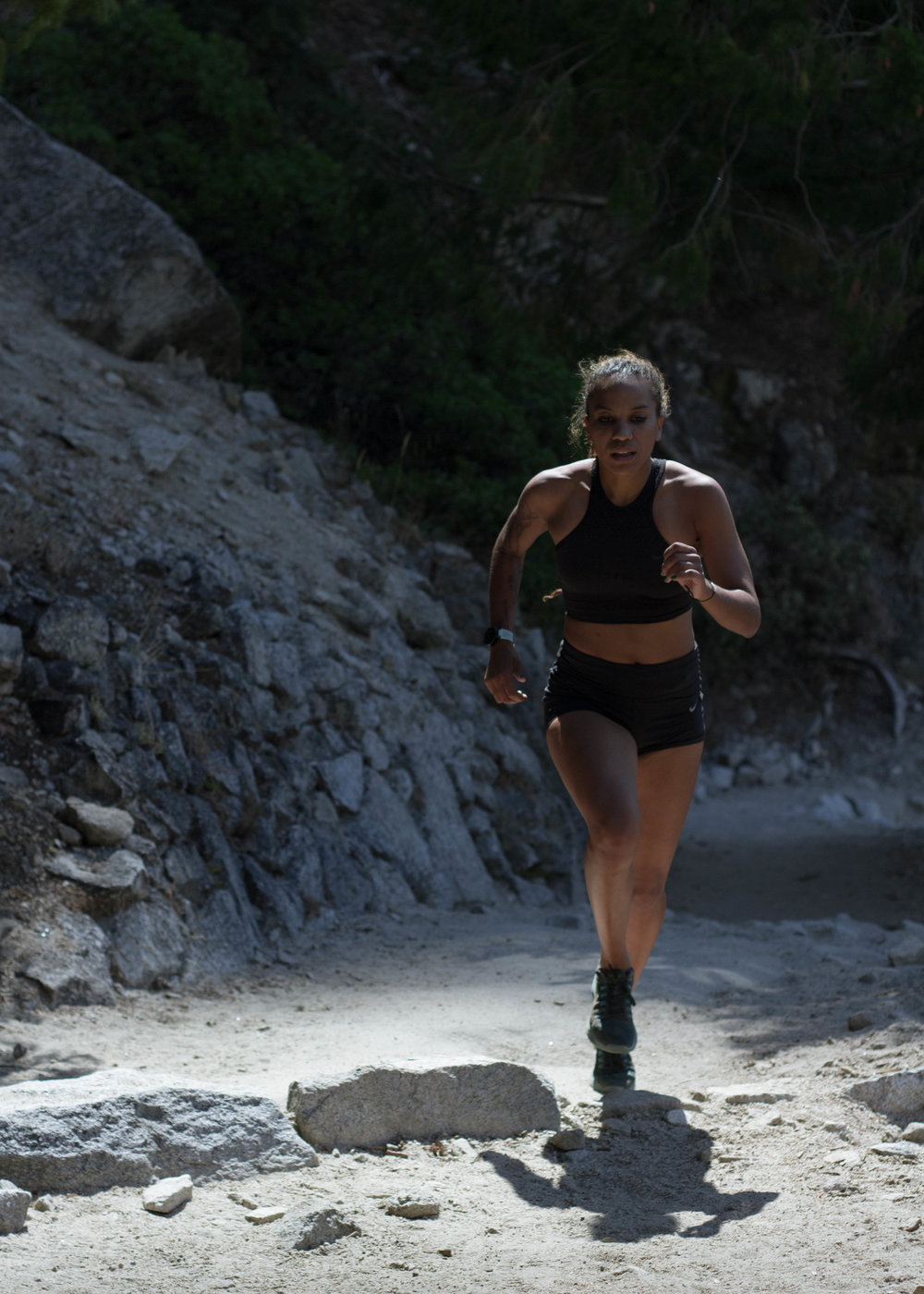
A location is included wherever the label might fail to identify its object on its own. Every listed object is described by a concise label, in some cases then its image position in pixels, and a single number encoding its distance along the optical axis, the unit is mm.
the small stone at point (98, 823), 9250
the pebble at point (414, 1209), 4902
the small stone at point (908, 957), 9594
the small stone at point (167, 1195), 4801
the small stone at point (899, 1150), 5441
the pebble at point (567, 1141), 5706
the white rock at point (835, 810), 22766
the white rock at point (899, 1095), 5973
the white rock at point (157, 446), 14375
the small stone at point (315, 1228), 4582
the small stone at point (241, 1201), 4941
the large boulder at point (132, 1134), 4910
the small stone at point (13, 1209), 4543
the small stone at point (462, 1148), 5605
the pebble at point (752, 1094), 6332
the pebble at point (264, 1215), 4781
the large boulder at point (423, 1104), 5594
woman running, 6152
